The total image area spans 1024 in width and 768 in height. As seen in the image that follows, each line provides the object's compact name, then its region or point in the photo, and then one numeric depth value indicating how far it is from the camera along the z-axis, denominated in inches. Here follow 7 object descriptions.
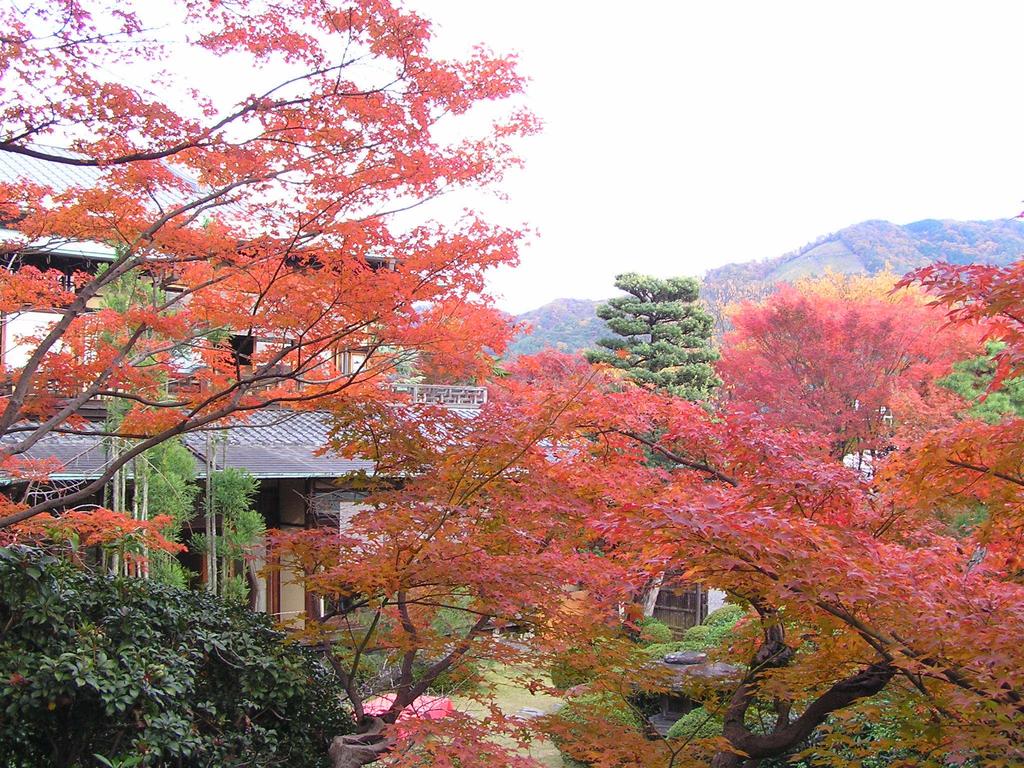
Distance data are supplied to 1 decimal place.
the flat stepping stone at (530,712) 402.5
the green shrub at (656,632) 523.9
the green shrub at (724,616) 481.4
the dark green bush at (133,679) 145.2
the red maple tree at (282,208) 163.5
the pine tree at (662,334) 680.4
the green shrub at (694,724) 318.0
